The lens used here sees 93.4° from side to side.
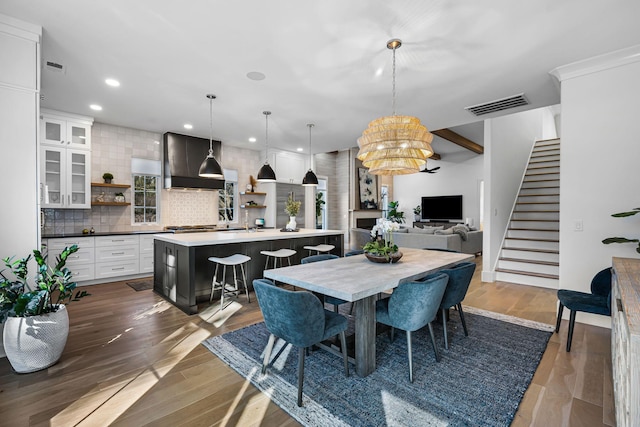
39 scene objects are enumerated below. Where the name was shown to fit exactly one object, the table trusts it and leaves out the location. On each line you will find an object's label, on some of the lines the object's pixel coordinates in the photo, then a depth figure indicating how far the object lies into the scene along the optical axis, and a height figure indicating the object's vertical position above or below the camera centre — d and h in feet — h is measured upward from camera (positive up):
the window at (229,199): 22.86 +1.08
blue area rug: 5.99 -4.01
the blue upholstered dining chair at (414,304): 7.11 -2.22
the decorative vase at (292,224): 16.88 -0.64
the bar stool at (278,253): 13.78 -1.88
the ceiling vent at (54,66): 10.36 +5.17
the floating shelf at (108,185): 16.75 +1.62
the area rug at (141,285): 15.39 -3.81
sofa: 22.21 -2.08
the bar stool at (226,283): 12.04 -2.90
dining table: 6.73 -1.64
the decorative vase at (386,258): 9.28 -1.41
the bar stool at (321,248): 15.71 -1.85
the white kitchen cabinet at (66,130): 15.17 +4.38
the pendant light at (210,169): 13.88 +2.06
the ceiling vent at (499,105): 13.46 +5.05
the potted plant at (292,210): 16.78 +0.15
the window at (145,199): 18.99 +0.92
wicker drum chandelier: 8.89 +2.13
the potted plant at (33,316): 7.23 -2.53
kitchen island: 11.93 -1.91
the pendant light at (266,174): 16.34 +2.10
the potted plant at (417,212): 38.74 +0.03
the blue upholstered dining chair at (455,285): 8.71 -2.16
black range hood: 18.74 +3.34
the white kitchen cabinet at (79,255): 14.70 -2.13
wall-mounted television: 35.68 +0.51
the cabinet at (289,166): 23.97 +3.85
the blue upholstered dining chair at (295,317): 6.11 -2.19
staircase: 16.56 -1.17
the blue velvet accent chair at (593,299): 8.52 -2.61
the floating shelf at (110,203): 16.90 +0.56
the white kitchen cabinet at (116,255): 16.10 -2.32
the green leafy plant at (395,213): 39.33 -0.09
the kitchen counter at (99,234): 14.92 -1.09
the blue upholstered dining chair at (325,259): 9.37 -1.66
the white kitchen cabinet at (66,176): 15.29 +1.94
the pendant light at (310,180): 18.39 +2.00
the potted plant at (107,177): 17.26 +2.09
